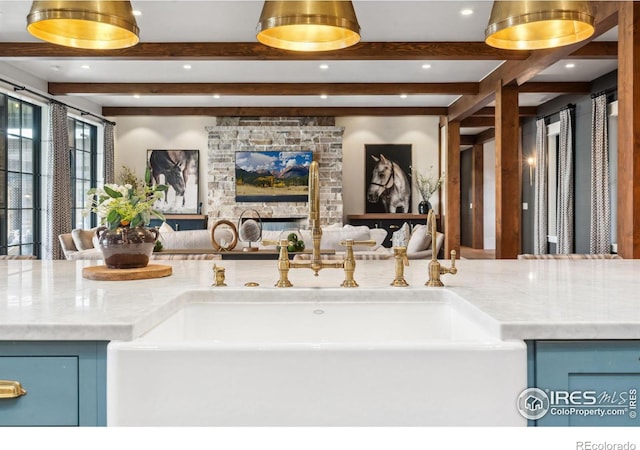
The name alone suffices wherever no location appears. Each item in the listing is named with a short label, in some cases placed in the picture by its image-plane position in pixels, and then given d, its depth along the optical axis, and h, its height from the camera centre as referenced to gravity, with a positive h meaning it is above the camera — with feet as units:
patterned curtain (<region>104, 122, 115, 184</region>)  30.37 +4.30
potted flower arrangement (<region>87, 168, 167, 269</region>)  5.82 +0.05
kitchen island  3.40 -0.56
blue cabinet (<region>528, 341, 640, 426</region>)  3.34 -0.94
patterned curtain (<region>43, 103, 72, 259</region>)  23.84 +2.08
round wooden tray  5.55 -0.45
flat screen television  31.71 +3.17
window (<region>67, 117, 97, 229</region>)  27.53 +3.60
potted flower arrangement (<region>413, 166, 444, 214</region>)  32.17 +2.59
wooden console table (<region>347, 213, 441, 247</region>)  31.68 +0.54
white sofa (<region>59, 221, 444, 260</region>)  15.13 -0.33
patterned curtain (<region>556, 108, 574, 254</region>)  25.91 +1.99
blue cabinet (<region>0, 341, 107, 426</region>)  3.39 -0.96
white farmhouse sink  3.30 -0.95
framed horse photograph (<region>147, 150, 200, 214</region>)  32.48 +3.01
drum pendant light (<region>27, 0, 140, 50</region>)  5.16 +2.15
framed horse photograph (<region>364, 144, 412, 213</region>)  32.76 +3.11
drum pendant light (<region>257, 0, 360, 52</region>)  5.24 +2.13
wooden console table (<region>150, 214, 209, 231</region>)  31.73 +0.54
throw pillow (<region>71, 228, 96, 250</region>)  16.83 -0.26
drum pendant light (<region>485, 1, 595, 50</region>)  5.37 +2.20
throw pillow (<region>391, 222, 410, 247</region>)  19.04 -0.31
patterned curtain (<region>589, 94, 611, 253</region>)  22.59 +1.98
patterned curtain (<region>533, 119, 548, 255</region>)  28.91 +2.01
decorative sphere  14.62 -0.06
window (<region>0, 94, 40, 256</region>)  21.11 +2.24
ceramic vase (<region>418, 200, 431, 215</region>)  32.12 +1.37
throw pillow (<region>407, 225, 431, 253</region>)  17.87 -0.43
